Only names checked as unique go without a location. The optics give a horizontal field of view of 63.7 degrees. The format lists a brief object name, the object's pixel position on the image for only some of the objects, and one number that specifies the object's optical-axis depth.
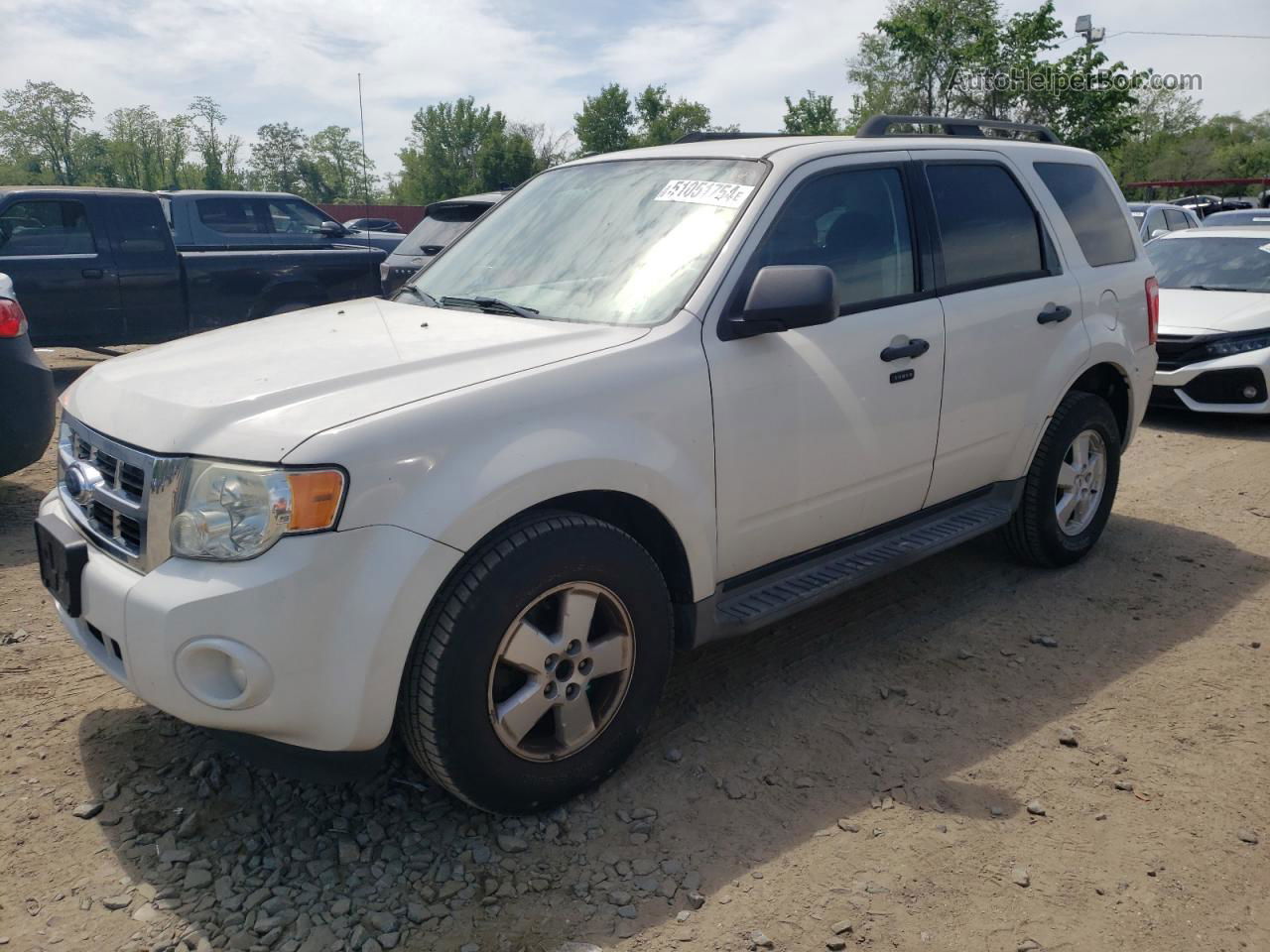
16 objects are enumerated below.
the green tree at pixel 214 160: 62.72
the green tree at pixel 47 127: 62.47
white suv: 2.40
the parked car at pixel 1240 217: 14.36
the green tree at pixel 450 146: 76.12
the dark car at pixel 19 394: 5.01
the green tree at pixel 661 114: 76.88
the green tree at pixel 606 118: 75.12
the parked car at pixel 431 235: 9.44
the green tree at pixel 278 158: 75.69
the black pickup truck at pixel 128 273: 9.22
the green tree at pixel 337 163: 80.88
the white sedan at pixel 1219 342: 7.66
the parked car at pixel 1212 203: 27.33
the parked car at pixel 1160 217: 15.45
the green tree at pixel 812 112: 68.38
